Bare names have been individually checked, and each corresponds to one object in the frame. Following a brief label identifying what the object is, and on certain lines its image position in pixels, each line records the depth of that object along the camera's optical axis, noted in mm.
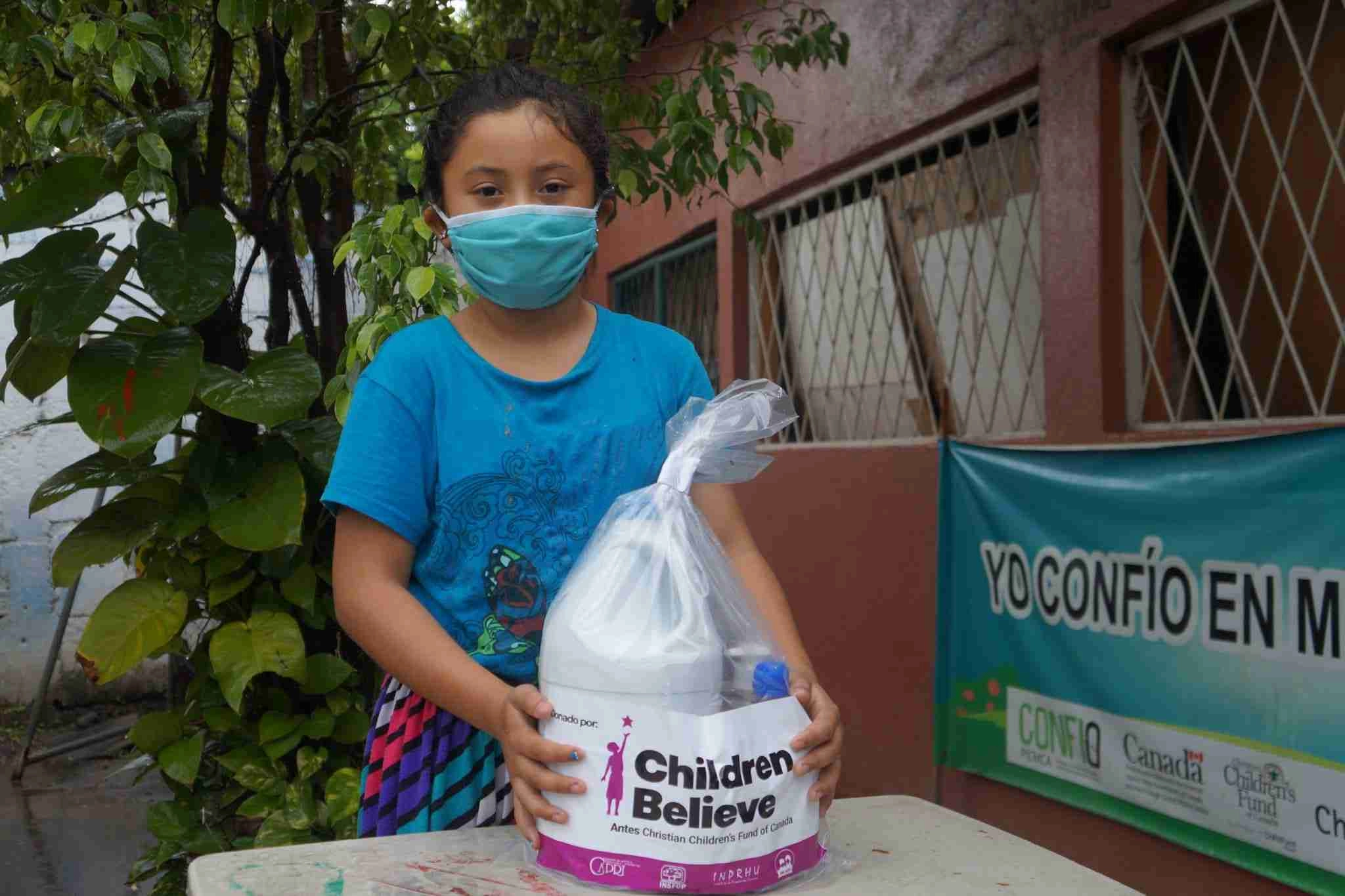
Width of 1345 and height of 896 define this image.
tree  2654
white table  1117
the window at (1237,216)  3059
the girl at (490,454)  1312
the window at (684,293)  6590
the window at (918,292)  4133
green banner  2635
